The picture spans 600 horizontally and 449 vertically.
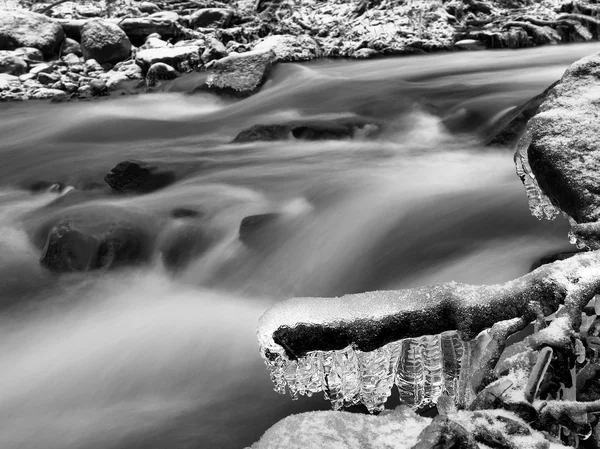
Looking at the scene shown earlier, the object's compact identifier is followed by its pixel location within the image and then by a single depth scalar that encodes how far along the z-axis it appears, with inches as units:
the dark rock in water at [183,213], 211.8
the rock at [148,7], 528.7
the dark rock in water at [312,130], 267.7
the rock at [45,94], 380.5
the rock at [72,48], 451.2
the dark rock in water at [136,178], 235.1
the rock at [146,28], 468.1
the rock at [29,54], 421.7
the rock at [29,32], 436.8
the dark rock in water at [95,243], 182.5
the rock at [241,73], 348.5
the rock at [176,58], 414.0
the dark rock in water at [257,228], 192.4
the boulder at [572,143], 72.0
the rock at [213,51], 417.4
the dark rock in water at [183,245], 189.9
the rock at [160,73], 400.8
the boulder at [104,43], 436.8
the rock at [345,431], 47.5
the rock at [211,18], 489.7
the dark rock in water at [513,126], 211.8
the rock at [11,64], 407.3
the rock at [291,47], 395.9
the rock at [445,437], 34.2
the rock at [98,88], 382.3
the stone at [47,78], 402.9
